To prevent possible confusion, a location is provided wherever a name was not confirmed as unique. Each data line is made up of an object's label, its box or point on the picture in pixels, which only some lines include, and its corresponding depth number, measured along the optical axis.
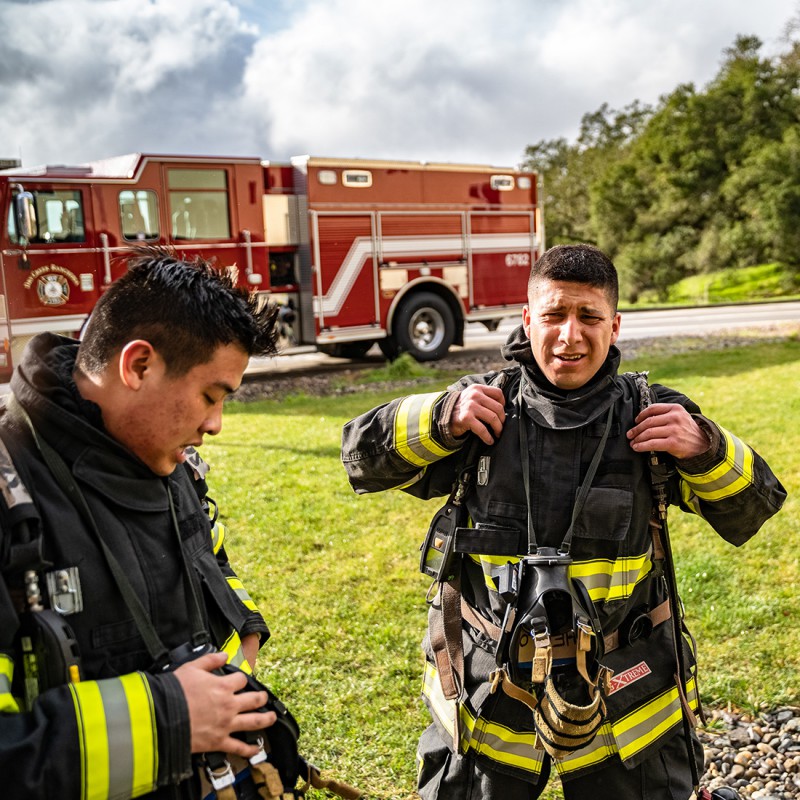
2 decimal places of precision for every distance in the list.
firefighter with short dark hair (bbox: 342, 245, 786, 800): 2.29
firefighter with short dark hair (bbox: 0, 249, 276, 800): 1.42
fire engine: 10.12
